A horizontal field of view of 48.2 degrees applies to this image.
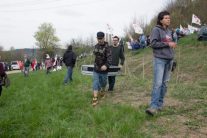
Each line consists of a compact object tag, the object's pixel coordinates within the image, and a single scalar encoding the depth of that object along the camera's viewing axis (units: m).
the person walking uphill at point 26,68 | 18.14
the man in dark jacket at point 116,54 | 7.45
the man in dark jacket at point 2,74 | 7.05
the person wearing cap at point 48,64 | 19.67
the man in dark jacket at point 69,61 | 10.23
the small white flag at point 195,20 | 16.39
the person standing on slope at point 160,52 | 4.55
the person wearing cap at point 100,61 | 5.96
